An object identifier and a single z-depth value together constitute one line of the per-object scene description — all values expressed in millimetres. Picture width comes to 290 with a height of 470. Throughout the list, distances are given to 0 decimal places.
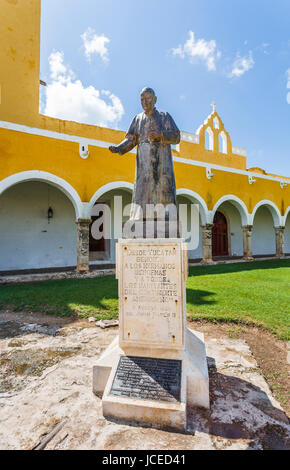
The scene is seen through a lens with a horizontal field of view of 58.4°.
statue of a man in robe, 2537
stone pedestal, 2061
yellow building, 7819
